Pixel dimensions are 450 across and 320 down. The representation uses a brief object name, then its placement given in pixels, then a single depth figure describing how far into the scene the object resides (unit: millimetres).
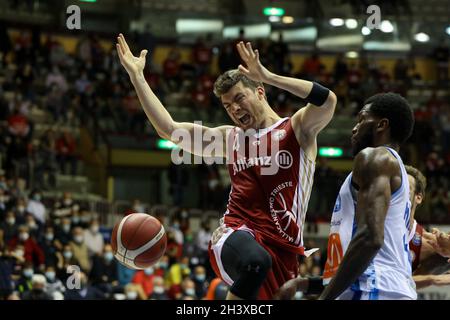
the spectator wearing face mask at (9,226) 18078
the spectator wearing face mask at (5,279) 15680
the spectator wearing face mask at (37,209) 19406
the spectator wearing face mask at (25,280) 16111
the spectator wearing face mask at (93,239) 19344
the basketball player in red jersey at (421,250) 7433
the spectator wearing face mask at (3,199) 18516
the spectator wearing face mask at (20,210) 18641
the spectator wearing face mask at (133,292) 17172
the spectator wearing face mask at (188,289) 18000
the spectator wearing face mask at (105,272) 17703
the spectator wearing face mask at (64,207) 20000
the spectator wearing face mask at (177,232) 20797
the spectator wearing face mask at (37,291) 15711
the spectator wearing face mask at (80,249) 18797
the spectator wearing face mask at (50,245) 17875
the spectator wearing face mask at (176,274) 18844
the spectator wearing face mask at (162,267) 18812
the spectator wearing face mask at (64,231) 18984
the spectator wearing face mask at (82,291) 16391
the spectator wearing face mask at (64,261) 17625
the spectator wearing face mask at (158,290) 17859
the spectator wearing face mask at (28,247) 17734
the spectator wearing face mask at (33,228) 18422
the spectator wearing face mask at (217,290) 15492
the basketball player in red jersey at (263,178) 7441
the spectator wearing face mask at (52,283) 16328
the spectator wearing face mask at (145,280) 18062
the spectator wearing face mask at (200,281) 18678
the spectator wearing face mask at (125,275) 18391
